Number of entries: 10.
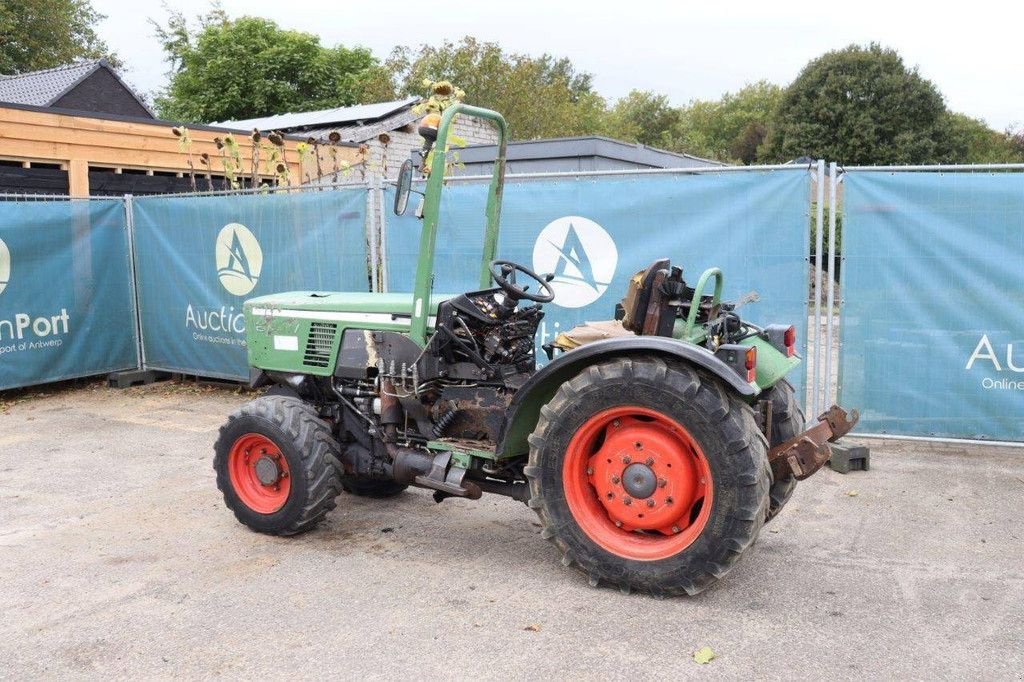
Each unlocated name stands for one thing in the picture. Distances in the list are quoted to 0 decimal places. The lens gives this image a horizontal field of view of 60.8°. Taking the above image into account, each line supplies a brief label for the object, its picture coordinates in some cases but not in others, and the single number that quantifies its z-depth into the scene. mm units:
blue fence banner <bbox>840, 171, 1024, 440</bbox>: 6145
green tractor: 3959
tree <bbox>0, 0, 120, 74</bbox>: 33156
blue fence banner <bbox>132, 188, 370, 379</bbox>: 8453
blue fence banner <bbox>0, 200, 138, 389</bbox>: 9125
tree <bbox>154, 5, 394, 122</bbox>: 36312
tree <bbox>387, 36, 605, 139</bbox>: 29172
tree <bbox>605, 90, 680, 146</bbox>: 66688
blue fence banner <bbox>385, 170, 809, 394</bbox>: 6539
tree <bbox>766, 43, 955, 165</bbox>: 34438
